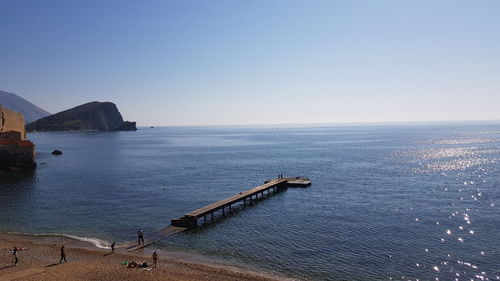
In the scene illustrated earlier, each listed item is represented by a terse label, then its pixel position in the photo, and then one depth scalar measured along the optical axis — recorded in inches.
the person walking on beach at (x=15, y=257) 1087.7
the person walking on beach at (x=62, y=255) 1124.4
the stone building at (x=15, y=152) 3159.5
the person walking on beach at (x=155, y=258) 1085.1
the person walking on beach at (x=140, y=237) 1305.0
